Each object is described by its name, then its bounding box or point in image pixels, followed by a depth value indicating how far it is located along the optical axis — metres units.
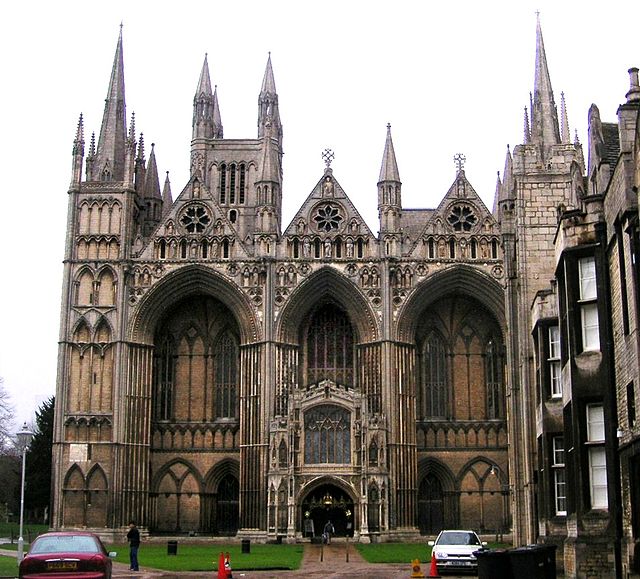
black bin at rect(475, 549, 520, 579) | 20.22
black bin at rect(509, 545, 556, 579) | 20.06
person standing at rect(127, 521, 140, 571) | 32.59
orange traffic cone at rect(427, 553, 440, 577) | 29.73
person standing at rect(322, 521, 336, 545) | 51.83
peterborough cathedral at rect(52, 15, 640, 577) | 56.16
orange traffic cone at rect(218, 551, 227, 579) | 26.56
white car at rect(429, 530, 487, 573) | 31.28
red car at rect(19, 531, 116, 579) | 18.94
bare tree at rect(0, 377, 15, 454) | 78.56
